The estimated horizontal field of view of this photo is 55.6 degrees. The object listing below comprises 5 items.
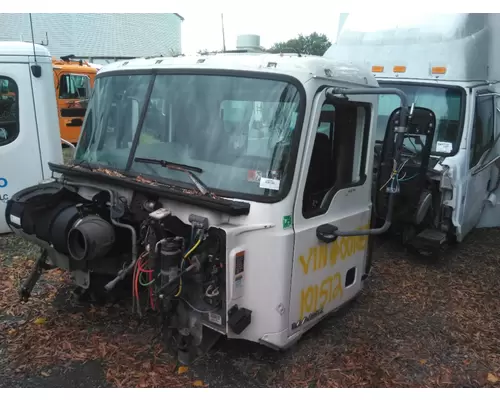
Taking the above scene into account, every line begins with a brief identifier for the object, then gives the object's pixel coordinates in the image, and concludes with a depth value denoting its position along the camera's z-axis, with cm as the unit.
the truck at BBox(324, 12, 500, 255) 547
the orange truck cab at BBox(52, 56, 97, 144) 1232
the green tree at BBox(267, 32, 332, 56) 2203
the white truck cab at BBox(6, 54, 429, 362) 305
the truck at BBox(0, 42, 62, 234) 599
